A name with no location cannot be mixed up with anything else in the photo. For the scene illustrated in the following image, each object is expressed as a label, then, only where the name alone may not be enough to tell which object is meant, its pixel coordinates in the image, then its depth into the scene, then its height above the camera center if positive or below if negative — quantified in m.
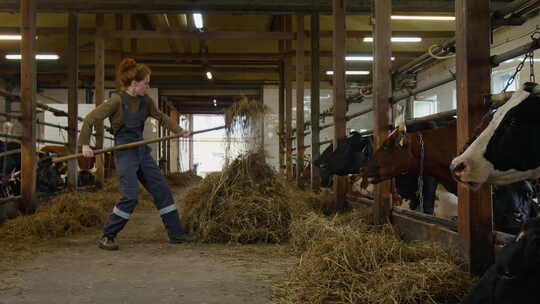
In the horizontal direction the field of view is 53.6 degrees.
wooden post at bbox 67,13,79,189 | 8.30 +1.20
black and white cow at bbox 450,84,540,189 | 2.49 +0.07
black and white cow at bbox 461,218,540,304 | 1.72 -0.38
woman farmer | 4.54 +0.12
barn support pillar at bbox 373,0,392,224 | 4.62 +0.75
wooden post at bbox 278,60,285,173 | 13.46 +1.64
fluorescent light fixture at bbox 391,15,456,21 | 11.33 +3.09
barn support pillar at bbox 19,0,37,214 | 6.00 +0.61
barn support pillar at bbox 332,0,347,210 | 6.33 +0.89
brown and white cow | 4.30 +0.06
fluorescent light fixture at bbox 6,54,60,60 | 15.94 +3.41
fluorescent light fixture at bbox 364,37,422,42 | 13.27 +3.11
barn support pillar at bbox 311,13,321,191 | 8.94 +1.40
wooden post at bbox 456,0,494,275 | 2.83 +0.32
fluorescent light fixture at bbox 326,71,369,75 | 18.82 +3.22
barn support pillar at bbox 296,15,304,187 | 9.51 +1.22
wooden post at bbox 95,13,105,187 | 9.57 +1.59
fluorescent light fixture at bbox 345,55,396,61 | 16.10 +3.25
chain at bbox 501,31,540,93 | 2.54 +0.54
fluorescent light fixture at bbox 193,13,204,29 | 10.69 +2.95
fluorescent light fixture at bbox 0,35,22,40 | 14.15 +3.45
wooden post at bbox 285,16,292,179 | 10.98 +1.37
